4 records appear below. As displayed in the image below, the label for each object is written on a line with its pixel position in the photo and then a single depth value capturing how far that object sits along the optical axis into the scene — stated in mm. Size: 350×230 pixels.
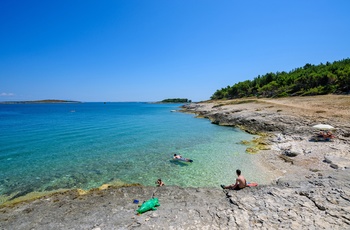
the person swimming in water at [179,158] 17586
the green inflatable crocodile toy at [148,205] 8883
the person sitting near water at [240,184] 11102
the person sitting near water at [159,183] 12658
